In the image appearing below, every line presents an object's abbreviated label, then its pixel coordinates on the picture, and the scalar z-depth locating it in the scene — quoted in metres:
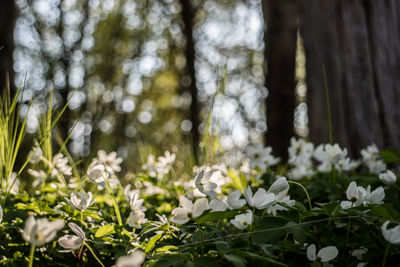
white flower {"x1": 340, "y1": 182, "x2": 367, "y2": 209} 0.64
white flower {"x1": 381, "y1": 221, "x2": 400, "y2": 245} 0.59
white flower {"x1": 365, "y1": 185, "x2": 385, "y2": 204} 0.64
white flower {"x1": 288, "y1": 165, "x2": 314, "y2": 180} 0.97
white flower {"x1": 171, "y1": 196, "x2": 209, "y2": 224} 0.62
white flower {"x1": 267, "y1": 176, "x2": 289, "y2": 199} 0.63
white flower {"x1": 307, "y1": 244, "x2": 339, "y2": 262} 0.60
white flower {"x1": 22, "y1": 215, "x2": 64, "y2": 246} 0.55
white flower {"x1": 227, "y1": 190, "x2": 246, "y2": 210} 0.65
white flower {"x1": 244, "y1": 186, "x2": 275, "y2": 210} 0.62
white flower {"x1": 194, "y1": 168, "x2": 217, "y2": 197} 0.64
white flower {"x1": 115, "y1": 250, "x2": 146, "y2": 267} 0.51
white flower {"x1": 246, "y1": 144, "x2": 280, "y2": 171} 0.94
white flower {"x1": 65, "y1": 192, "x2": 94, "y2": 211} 0.65
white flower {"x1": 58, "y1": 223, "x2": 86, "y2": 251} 0.59
